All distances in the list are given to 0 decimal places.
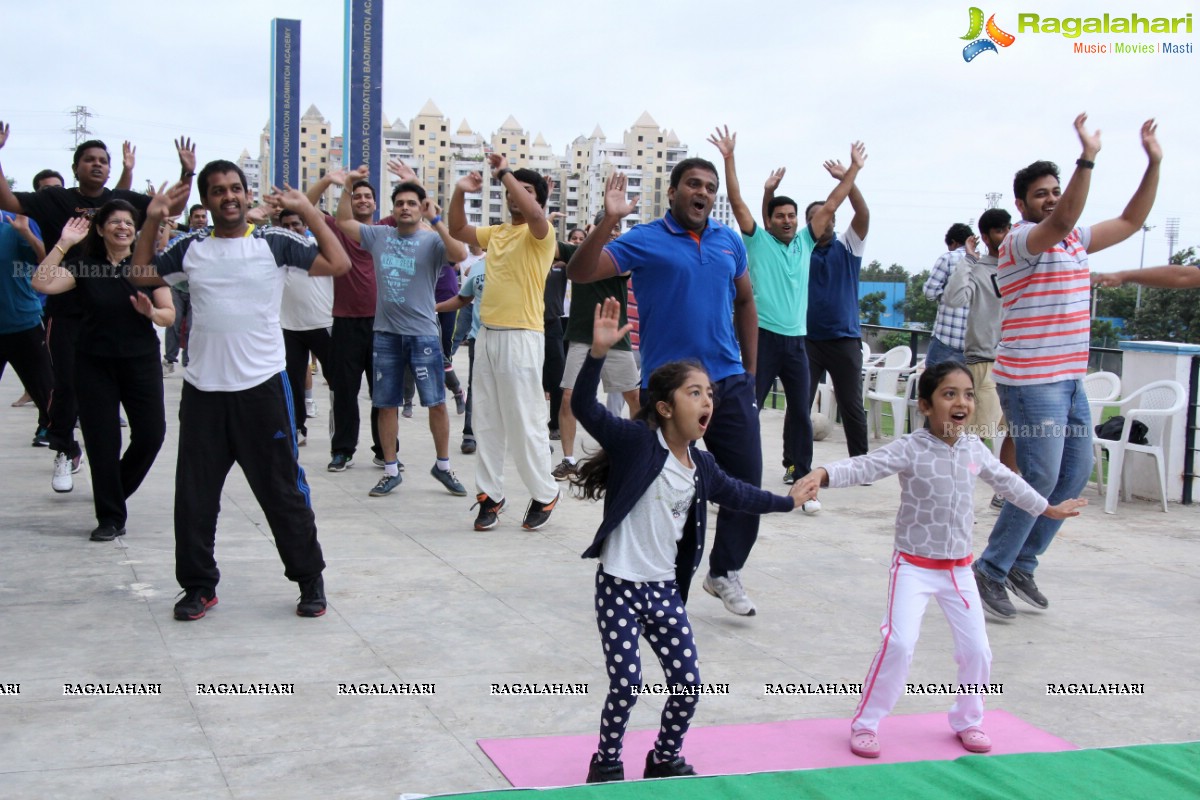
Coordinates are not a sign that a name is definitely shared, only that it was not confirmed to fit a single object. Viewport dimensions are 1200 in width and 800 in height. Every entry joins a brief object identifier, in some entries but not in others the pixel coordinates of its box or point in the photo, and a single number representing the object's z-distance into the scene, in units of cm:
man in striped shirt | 535
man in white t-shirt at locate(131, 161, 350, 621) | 493
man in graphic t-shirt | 788
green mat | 330
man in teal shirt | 770
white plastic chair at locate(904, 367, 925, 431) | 1139
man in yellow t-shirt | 699
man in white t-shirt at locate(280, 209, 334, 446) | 917
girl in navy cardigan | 339
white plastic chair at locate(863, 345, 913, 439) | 1133
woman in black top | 611
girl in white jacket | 378
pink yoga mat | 357
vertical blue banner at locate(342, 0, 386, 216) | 2267
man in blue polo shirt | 504
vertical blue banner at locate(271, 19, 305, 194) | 2797
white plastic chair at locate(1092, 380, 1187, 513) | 843
